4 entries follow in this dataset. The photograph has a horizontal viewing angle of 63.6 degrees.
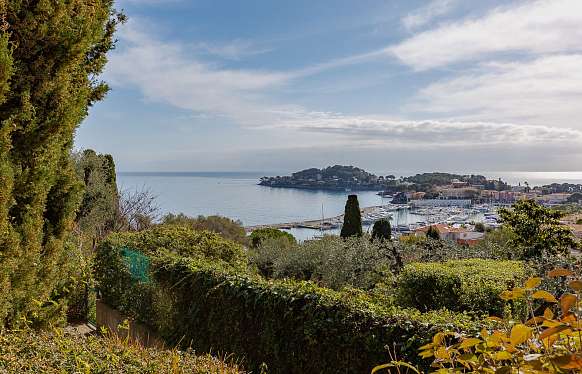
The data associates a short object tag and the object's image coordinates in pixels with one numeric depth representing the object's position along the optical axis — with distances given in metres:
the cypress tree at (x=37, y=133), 4.36
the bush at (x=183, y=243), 8.58
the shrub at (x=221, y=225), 27.70
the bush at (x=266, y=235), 25.08
